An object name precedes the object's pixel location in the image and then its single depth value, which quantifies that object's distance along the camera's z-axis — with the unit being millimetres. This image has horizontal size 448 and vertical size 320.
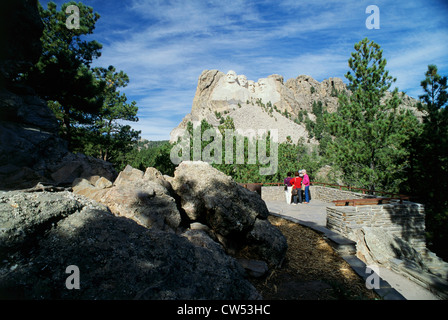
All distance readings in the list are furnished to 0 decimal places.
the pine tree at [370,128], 11711
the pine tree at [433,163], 8914
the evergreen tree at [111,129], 20053
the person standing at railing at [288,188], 12318
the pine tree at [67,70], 13961
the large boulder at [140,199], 3768
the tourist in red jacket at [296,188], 12133
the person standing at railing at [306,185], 12467
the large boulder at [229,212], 4457
